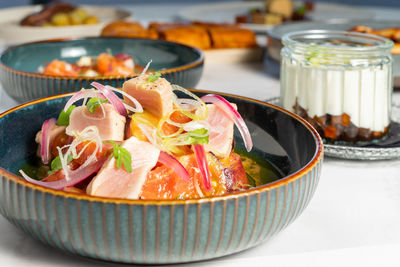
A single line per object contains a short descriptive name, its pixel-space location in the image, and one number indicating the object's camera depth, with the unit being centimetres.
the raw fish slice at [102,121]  79
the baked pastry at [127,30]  125
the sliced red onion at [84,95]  81
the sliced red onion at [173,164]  77
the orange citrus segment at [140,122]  78
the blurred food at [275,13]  166
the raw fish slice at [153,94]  79
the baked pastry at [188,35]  124
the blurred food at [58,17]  141
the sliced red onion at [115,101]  80
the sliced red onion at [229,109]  82
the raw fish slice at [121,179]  75
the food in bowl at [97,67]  103
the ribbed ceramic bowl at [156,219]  71
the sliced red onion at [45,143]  83
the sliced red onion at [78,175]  76
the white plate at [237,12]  165
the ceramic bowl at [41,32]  127
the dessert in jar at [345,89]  89
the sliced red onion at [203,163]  78
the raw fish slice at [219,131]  80
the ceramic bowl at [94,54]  96
